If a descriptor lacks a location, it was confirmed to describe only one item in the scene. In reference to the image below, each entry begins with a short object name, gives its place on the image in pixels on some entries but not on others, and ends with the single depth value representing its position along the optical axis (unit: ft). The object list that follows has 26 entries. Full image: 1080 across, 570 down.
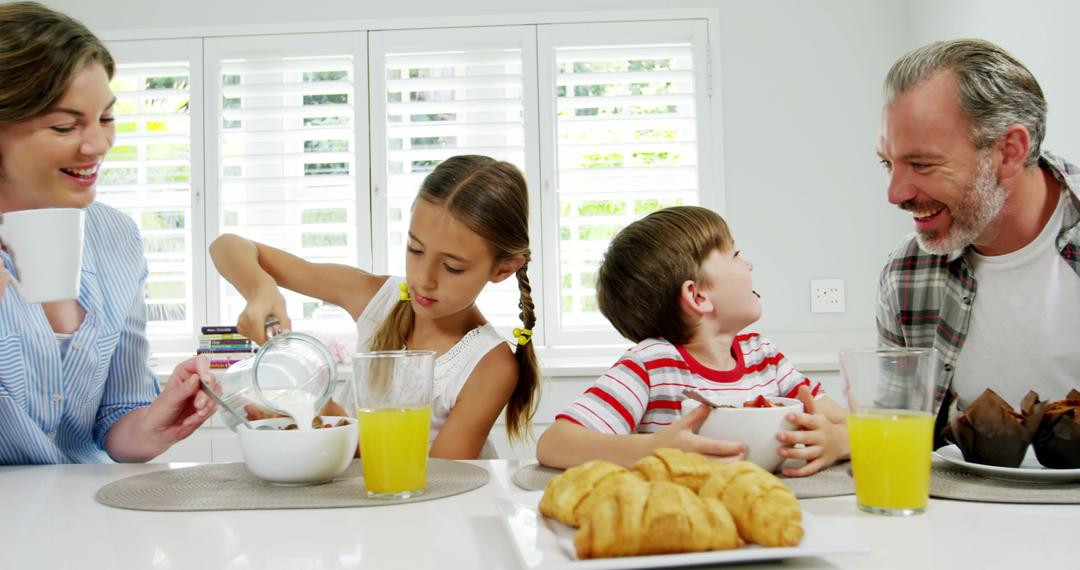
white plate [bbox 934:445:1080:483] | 2.93
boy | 4.10
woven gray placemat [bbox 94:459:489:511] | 2.96
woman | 4.05
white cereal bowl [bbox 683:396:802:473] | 3.16
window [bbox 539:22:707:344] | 10.12
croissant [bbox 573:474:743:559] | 2.11
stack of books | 9.50
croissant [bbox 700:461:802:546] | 2.17
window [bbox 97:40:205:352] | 10.36
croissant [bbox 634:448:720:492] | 2.44
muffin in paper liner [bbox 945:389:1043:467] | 3.00
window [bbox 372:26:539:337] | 10.17
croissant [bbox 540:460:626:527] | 2.36
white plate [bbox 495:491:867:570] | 2.08
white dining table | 2.29
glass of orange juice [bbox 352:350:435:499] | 2.97
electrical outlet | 9.98
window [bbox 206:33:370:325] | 10.25
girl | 5.04
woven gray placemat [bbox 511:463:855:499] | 3.04
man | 5.30
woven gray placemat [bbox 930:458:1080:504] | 2.78
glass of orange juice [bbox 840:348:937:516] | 2.65
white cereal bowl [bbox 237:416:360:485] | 3.18
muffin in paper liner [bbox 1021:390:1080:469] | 2.93
